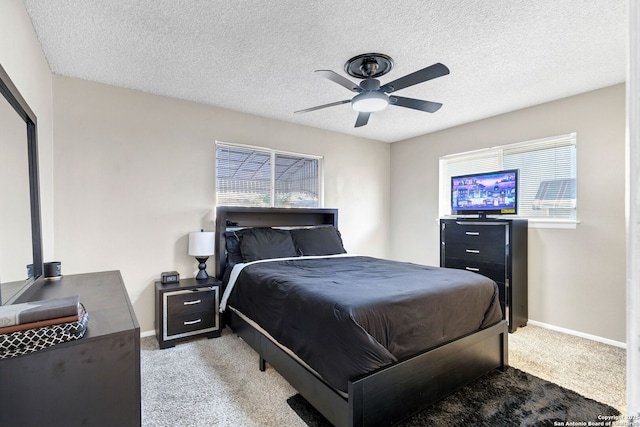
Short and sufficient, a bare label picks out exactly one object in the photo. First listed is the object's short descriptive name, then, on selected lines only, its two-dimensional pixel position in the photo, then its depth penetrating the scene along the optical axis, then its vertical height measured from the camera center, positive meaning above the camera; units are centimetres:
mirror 149 +7
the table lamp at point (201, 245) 326 -36
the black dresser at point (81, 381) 98 -57
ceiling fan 220 +91
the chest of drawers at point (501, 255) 342 -57
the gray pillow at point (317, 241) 386 -41
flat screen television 362 +15
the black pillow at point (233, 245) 353 -40
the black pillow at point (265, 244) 342 -40
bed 170 -83
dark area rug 189 -130
